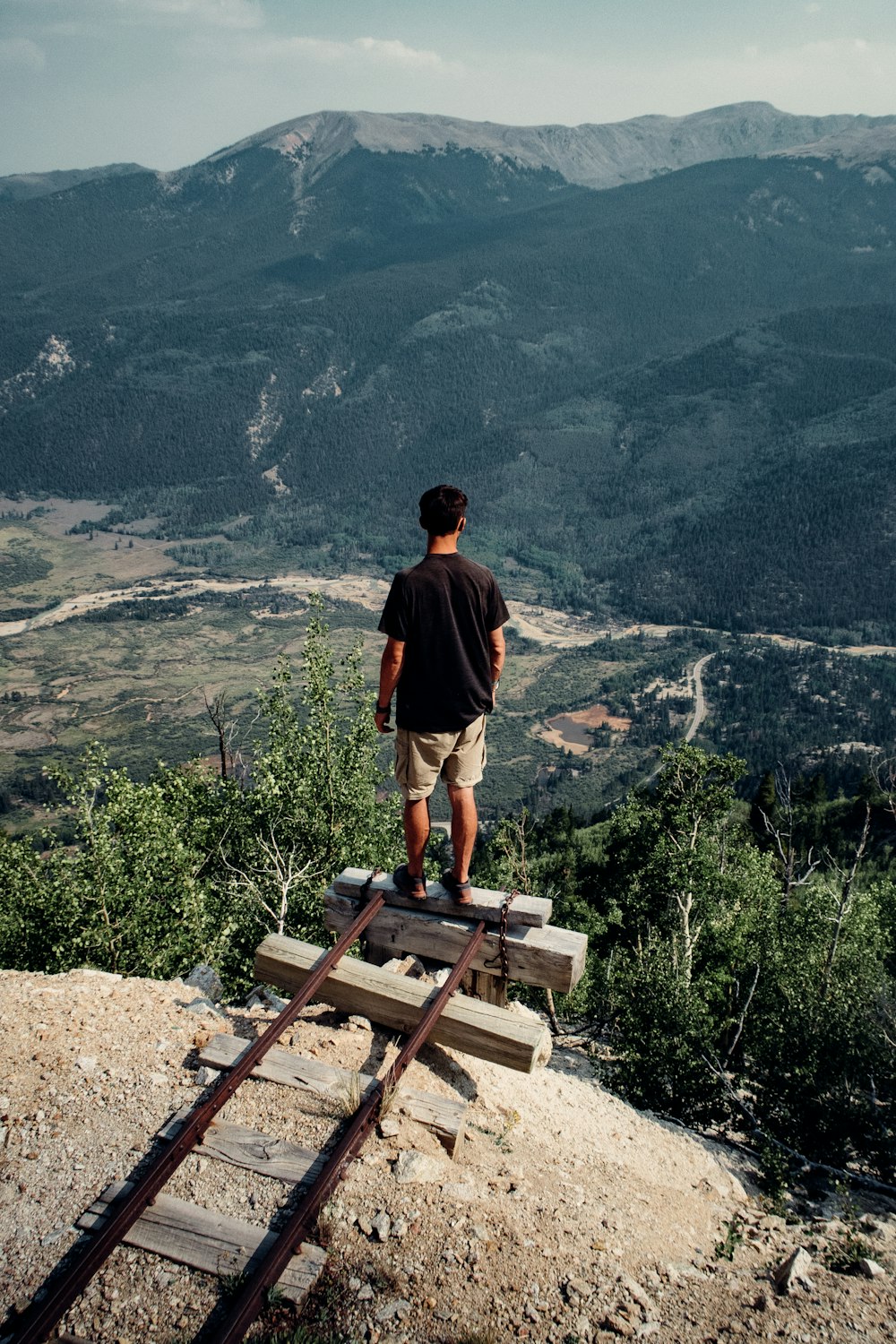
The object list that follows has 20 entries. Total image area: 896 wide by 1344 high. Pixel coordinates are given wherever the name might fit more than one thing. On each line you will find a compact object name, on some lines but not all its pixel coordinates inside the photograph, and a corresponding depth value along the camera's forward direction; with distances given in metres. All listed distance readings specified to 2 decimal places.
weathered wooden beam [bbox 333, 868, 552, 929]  8.36
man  7.34
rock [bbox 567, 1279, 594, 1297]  5.54
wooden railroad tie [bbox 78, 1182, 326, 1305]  5.07
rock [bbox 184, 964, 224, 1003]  10.91
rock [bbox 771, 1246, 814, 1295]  6.06
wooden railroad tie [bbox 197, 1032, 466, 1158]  6.58
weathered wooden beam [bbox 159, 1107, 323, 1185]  5.86
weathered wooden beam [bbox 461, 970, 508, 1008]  8.73
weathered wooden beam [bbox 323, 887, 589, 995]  8.27
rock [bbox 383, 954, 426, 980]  8.97
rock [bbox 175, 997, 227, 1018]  8.27
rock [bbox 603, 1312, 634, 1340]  5.30
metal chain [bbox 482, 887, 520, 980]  8.34
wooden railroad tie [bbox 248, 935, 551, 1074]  7.36
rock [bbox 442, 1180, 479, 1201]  6.12
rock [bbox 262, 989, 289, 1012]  8.80
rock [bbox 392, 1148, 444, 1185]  6.11
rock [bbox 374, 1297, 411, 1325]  4.99
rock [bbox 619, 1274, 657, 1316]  5.56
